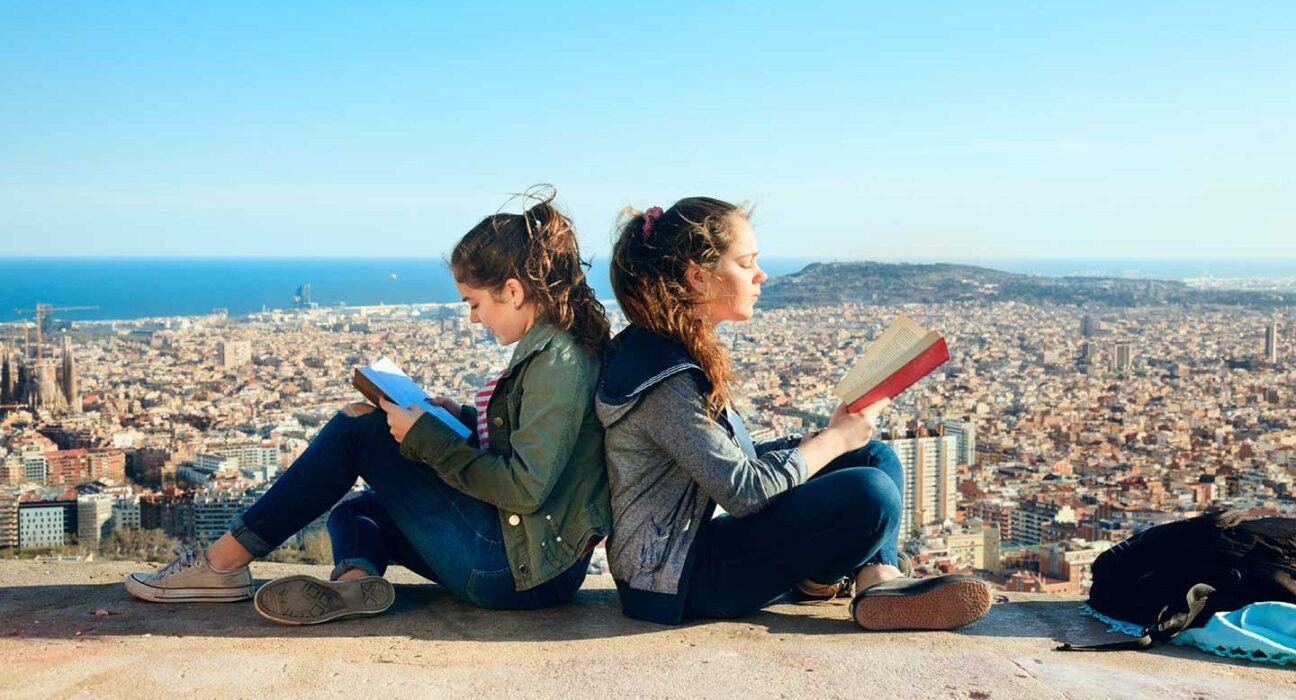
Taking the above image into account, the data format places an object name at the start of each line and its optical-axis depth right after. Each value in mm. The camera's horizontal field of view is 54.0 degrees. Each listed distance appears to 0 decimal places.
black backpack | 2396
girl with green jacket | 2340
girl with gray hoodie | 2295
